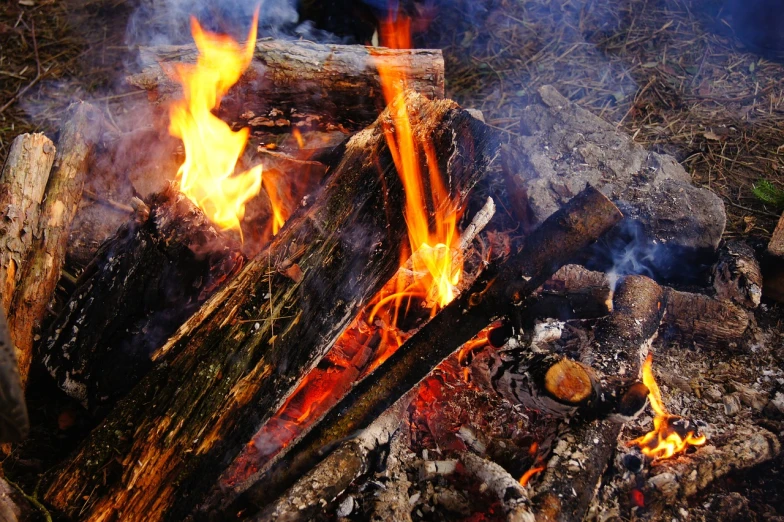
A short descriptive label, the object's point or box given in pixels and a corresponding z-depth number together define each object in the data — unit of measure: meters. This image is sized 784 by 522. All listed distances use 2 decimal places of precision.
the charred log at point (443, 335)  2.02
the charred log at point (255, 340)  1.99
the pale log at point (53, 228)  2.47
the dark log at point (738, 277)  3.00
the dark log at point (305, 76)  3.27
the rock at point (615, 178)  3.20
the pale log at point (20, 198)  2.50
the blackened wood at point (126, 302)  2.39
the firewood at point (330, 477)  1.95
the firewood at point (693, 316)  2.97
